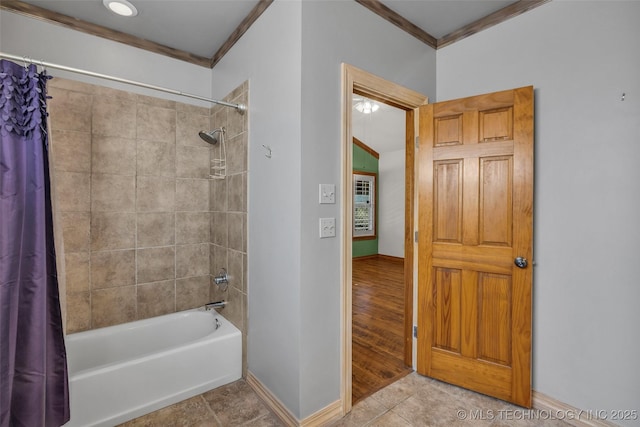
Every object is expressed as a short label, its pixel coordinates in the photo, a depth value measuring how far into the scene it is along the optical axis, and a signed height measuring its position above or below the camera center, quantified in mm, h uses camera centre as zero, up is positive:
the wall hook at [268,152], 1890 +376
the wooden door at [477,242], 1839 -221
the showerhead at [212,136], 2453 +635
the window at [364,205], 7154 +116
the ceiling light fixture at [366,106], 4531 +1639
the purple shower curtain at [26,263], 1367 -262
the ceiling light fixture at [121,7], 1934 +1383
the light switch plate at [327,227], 1708 -104
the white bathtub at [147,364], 1675 -1046
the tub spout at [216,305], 2393 -786
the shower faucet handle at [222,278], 2400 -569
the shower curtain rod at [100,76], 1395 +743
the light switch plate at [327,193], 1701 +97
